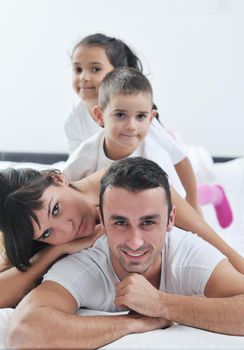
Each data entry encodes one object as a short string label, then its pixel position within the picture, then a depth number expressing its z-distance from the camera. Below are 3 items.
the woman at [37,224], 1.55
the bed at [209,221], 1.33
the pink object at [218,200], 2.56
